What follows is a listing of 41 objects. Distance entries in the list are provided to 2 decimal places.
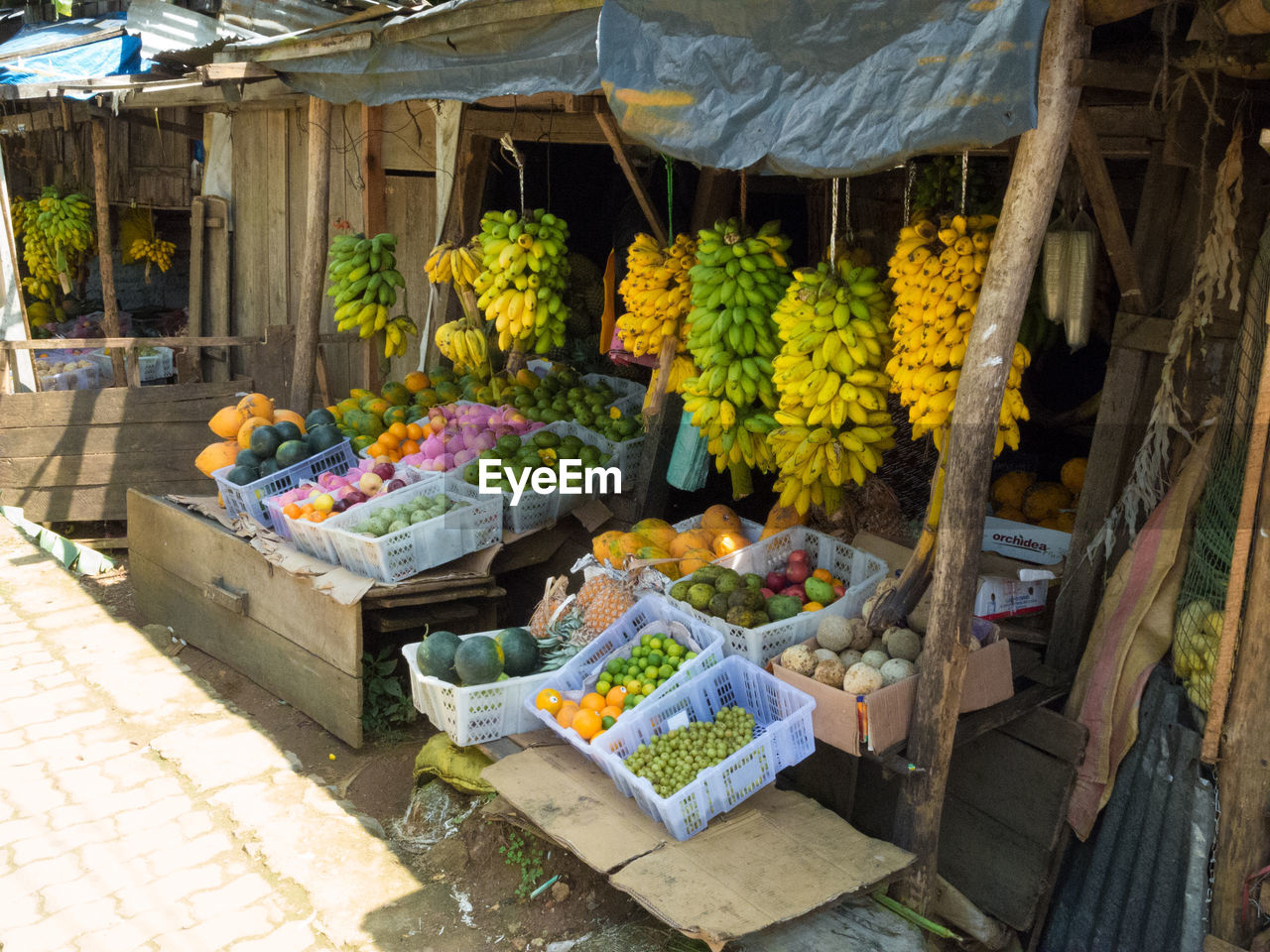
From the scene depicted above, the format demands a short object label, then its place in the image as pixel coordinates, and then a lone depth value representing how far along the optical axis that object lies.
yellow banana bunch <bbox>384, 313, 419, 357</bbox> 6.03
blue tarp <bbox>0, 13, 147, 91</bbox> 7.89
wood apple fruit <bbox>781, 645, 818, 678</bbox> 3.50
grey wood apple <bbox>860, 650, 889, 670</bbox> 3.39
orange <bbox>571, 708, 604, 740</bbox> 3.68
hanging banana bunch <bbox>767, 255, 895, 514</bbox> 3.78
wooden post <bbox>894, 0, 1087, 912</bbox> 2.72
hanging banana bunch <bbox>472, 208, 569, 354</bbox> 5.17
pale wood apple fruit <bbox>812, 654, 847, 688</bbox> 3.40
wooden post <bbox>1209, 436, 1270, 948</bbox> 2.86
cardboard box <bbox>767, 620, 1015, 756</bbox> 3.19
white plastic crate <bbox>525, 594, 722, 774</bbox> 3.75
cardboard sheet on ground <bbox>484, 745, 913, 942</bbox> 2.91
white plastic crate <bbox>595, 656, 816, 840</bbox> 3.28
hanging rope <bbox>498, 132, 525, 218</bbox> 5.30
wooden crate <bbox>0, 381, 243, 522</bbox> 6.98
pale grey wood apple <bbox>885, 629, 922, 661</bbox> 3.41
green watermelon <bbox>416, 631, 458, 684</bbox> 4.10
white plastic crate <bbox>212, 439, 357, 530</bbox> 5.50
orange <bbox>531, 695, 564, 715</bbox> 3.88
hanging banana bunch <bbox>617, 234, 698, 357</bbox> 4.75
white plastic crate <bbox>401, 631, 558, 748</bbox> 3.89
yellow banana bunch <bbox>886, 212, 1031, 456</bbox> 3.27
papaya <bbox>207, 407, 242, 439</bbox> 6.20
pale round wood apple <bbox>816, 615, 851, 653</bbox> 3.58
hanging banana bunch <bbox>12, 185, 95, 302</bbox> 10.83
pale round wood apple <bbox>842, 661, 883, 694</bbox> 3.24
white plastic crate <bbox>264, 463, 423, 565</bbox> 4.99
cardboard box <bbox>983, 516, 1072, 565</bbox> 4.11
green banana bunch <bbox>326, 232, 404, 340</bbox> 5.87
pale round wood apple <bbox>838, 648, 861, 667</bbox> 3.49
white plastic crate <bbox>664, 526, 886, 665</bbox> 3.80
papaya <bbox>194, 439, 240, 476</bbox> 5.97
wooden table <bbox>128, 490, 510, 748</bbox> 4.73
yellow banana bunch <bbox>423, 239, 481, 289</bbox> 5.41
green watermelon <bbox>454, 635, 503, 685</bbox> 3.93
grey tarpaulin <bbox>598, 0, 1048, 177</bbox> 2.56
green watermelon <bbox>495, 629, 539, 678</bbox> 4.07
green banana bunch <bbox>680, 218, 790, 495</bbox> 4.20
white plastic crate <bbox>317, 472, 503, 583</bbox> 4.74
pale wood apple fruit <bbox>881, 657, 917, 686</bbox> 3.29
